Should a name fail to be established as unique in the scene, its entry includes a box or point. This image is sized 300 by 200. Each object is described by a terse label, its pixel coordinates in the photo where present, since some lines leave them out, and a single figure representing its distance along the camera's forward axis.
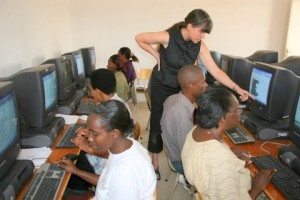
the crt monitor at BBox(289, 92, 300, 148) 1.53
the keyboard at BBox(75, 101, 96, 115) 2.47
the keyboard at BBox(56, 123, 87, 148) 1.75
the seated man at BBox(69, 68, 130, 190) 1.69
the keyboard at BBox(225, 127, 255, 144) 1.83
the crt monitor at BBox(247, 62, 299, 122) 1.78
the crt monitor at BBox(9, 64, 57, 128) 1.63
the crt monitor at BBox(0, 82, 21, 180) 1.24
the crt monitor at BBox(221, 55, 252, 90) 2.40
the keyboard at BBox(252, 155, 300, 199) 1.25
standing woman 2.18
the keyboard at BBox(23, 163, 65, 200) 1.22
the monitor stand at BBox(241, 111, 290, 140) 1.84
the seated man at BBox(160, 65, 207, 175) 1.85
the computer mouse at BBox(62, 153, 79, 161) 1.56
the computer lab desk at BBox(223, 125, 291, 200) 1.50
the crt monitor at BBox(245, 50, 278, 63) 2.63
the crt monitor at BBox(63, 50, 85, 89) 2.90
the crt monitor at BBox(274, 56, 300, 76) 2.23
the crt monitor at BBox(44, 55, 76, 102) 2.28
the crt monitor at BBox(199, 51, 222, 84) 3.18
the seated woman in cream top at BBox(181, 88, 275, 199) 1.16
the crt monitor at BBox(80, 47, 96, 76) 3.66
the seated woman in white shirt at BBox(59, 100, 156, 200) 1.06
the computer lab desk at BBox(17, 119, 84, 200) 1.28
